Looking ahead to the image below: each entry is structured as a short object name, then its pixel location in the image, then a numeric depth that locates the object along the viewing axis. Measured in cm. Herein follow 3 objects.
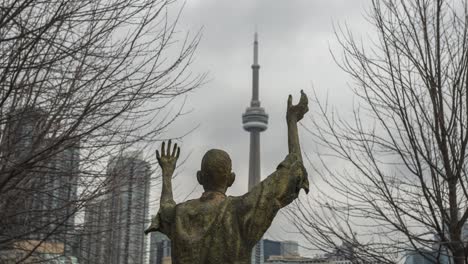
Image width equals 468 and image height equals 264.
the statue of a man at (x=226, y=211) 344
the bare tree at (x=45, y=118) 591
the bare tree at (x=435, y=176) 730
